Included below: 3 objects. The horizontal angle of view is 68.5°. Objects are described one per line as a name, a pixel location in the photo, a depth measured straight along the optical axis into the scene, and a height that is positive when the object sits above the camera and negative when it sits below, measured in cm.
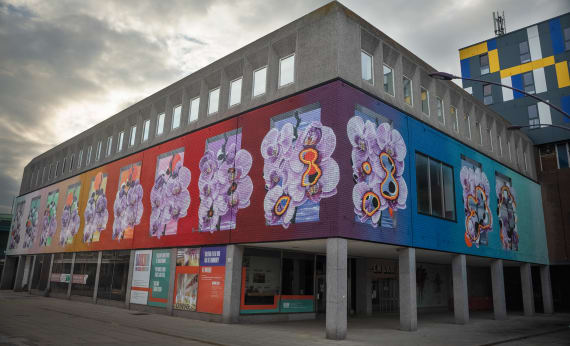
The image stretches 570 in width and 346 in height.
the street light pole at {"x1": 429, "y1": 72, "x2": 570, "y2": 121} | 1579 +773
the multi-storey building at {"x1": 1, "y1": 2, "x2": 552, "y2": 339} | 1944 +500
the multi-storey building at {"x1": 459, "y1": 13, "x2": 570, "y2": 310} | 3800 +1885
